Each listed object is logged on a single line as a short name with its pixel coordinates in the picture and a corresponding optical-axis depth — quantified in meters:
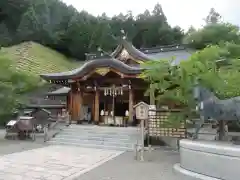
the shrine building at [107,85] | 11.36
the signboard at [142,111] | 7.19
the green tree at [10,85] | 9.38
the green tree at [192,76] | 5.50
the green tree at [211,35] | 11.17
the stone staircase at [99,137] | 8.51
